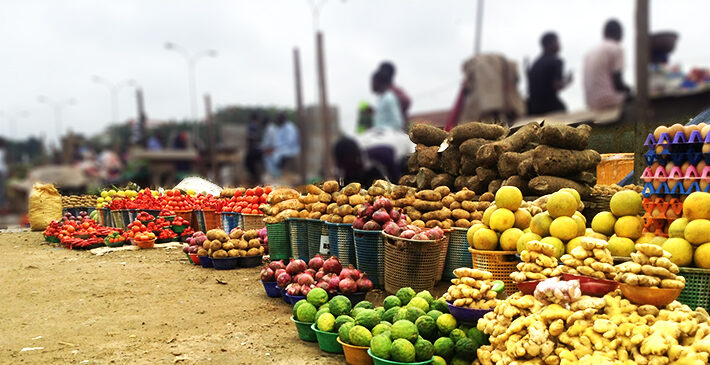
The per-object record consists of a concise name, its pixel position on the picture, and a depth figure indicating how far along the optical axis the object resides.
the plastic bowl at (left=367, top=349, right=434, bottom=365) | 3.44
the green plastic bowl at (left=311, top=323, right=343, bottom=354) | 4.14
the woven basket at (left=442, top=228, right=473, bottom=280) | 5.84
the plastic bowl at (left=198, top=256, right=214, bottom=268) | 7.72
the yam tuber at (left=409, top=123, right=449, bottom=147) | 8.32
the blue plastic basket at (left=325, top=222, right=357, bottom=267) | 6.12
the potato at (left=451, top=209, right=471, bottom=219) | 5.93
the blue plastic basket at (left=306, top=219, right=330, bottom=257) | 6.52
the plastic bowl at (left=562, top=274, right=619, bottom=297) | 3.40
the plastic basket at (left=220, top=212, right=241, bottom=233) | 9.00
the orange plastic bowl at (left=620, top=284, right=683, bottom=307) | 3.17
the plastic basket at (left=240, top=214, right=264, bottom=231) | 8.66
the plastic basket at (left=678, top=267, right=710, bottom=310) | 3.66
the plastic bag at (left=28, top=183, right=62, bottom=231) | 11.95
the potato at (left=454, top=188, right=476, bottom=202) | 6.25
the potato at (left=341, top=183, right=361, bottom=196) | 6.40
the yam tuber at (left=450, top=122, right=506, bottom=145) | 7.67
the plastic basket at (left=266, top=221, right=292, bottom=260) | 7.22
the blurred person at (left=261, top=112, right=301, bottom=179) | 11.82
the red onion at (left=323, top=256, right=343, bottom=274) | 5.25
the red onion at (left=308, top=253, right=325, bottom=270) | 5.47
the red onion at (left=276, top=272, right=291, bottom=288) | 5.49
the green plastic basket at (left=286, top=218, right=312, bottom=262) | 6.91
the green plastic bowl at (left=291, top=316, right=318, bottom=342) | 4.45
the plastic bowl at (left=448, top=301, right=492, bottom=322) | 3.65
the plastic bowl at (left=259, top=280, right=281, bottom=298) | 5.88
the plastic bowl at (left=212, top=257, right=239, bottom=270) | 7.53
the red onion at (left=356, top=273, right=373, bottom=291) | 4.98
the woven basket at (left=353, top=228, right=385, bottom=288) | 5.70
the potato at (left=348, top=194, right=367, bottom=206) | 6.24
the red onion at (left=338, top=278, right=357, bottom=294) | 4.88
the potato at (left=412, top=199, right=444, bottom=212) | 6.00
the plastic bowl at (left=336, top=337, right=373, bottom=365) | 3.80
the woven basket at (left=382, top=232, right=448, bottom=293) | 5.24
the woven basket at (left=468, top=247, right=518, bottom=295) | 4.61
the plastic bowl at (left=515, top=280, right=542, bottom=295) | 3.61
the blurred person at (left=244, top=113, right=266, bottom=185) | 11.93
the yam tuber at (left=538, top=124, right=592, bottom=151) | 6.75
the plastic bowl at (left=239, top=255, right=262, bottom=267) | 7.64
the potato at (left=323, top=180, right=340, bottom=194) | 6.68
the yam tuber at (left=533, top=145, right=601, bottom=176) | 6.73
